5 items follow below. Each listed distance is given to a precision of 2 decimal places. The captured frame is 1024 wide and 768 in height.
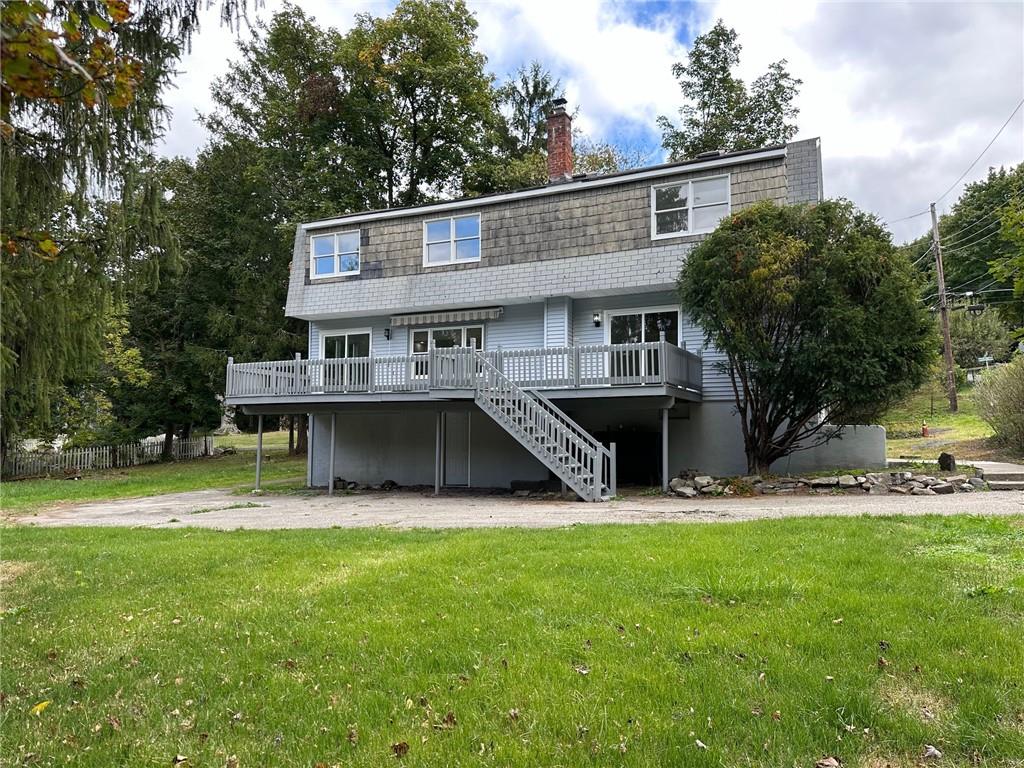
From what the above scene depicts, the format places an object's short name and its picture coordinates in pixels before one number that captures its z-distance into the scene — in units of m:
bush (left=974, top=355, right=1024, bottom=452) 17.03
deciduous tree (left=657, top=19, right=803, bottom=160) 32.16
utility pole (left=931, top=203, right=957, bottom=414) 28.72
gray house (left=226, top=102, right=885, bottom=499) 14.52
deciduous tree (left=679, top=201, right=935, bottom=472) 12.61
